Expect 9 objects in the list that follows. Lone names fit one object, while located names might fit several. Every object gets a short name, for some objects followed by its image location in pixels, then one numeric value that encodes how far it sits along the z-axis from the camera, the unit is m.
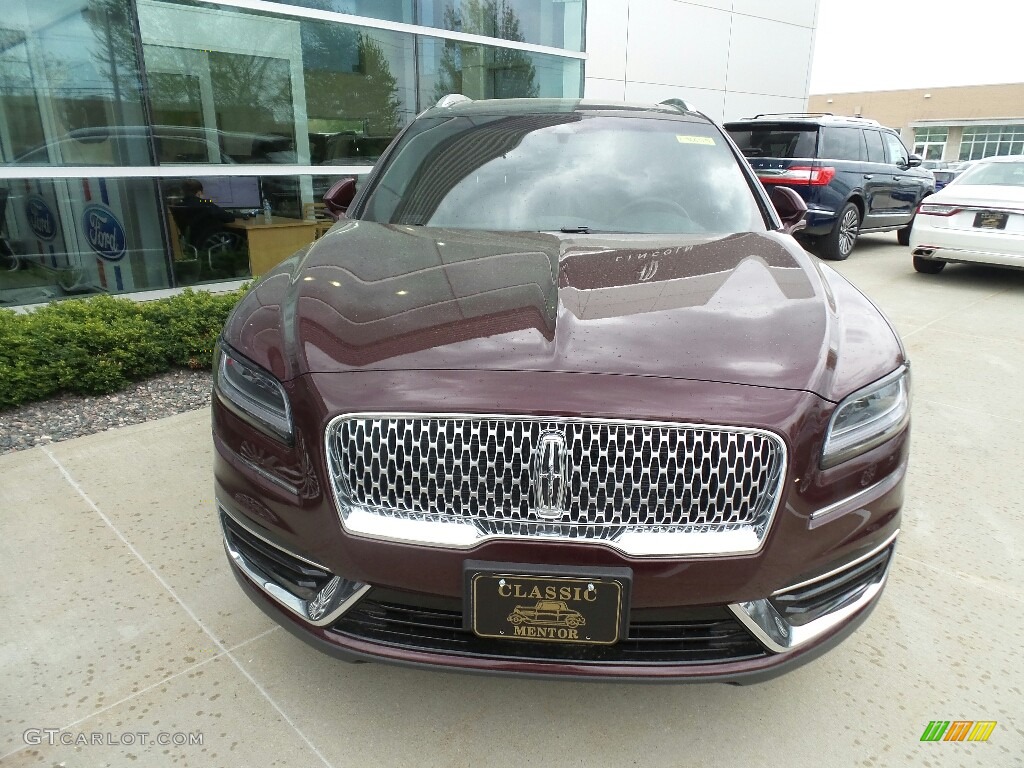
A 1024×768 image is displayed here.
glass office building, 6.13
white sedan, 7.89
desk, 7.55
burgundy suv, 1.63
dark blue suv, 9.59
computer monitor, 7.09
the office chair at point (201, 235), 6.99
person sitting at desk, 6.96
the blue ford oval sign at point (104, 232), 6.54
